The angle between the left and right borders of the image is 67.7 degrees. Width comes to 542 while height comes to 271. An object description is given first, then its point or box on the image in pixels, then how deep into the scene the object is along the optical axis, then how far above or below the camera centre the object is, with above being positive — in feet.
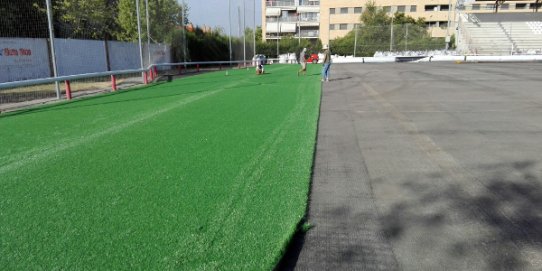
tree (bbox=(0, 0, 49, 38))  49.49 +5.58
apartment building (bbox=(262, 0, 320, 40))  274.77 +27.49
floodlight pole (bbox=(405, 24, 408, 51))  155.46 +7.28
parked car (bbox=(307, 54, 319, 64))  160.42 +0.16
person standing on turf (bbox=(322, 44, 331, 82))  59.77 -0.27
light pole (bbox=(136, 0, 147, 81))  65.21 +5.71
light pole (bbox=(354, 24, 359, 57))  163.47 +7.15
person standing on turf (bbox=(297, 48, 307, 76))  81.10 -0.09
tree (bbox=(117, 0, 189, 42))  91.45 +9.99
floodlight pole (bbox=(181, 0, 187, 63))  98.73 +4.69
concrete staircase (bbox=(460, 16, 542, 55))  158.40 +7.72
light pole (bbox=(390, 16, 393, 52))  155.54 +7.40
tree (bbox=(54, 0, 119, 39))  74.60 +9.47
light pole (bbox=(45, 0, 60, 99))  45.13 +3.71
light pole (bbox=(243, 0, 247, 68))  130.96 +4.20
